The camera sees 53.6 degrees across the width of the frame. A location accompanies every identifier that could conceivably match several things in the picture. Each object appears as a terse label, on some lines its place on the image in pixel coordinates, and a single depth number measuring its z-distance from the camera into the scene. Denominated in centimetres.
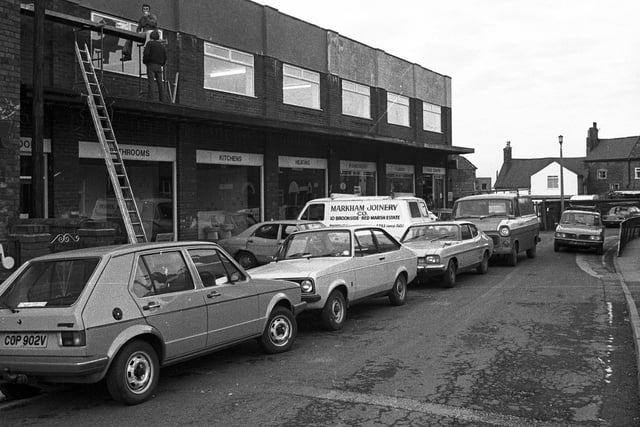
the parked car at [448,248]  1316
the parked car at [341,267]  895
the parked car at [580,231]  2212
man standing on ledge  1501
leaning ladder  1138
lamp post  3790
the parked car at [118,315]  555
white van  1606
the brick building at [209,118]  1350
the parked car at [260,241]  1581
